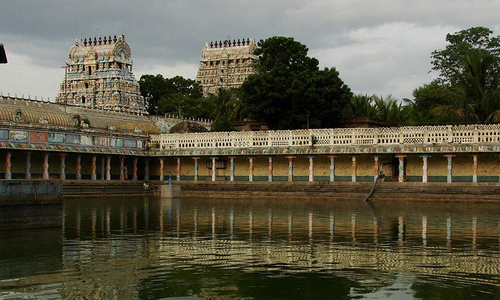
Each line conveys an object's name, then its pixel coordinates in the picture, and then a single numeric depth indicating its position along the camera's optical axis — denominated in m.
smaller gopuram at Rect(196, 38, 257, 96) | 100.75
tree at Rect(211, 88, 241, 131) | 75.29
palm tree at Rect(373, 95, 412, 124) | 64.94
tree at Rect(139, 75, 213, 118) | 96.65
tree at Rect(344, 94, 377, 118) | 63.53
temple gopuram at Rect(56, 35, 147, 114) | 83.25
